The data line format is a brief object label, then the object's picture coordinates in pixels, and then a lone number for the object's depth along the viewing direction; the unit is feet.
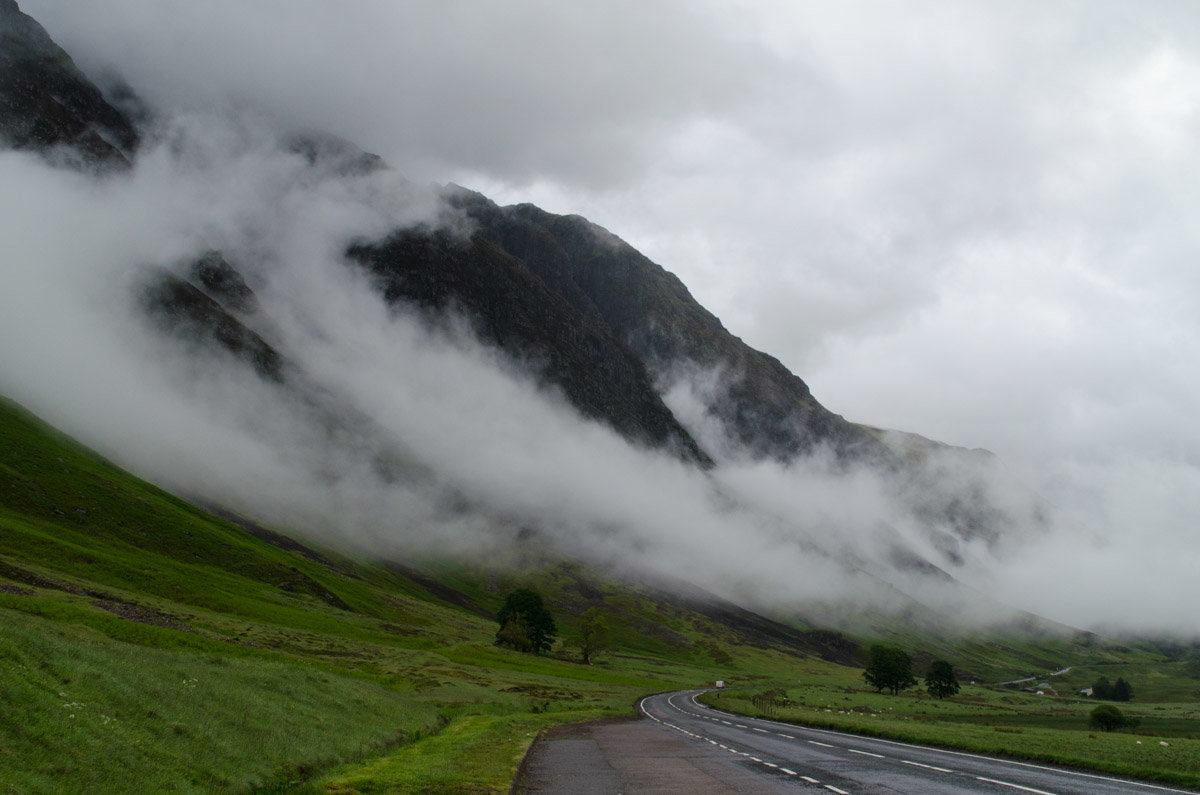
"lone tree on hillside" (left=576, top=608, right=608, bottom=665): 503.20
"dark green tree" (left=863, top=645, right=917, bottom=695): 498.28
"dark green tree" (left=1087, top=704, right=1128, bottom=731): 281.74
